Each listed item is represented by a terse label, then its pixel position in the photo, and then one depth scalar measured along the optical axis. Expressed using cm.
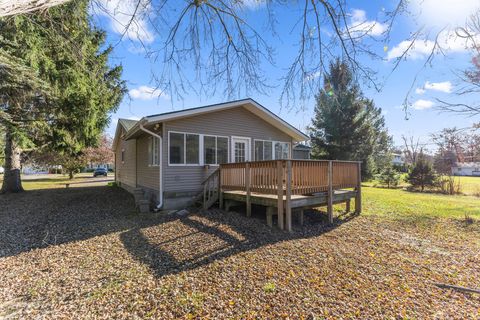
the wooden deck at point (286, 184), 606
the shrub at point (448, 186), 1566
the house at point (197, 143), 827
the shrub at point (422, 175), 1741
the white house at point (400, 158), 6283
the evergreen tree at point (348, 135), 2016
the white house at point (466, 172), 5097
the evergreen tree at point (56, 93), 454
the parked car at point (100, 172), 3200
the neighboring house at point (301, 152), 1898
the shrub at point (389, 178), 1968
